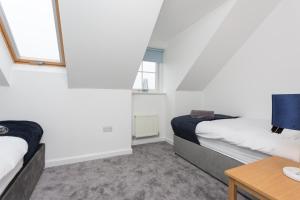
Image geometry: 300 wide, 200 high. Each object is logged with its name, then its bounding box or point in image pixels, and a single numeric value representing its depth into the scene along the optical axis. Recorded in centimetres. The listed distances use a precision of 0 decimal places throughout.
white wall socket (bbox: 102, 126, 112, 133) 249
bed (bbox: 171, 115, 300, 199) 129
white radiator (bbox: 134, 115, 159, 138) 302
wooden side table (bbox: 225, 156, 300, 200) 75
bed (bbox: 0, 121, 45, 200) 97
